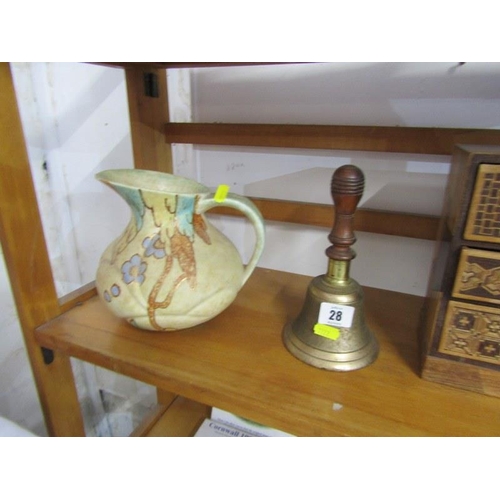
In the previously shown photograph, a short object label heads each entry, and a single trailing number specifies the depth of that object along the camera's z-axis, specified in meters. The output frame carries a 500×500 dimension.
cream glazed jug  0.42
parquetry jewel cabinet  0.32
